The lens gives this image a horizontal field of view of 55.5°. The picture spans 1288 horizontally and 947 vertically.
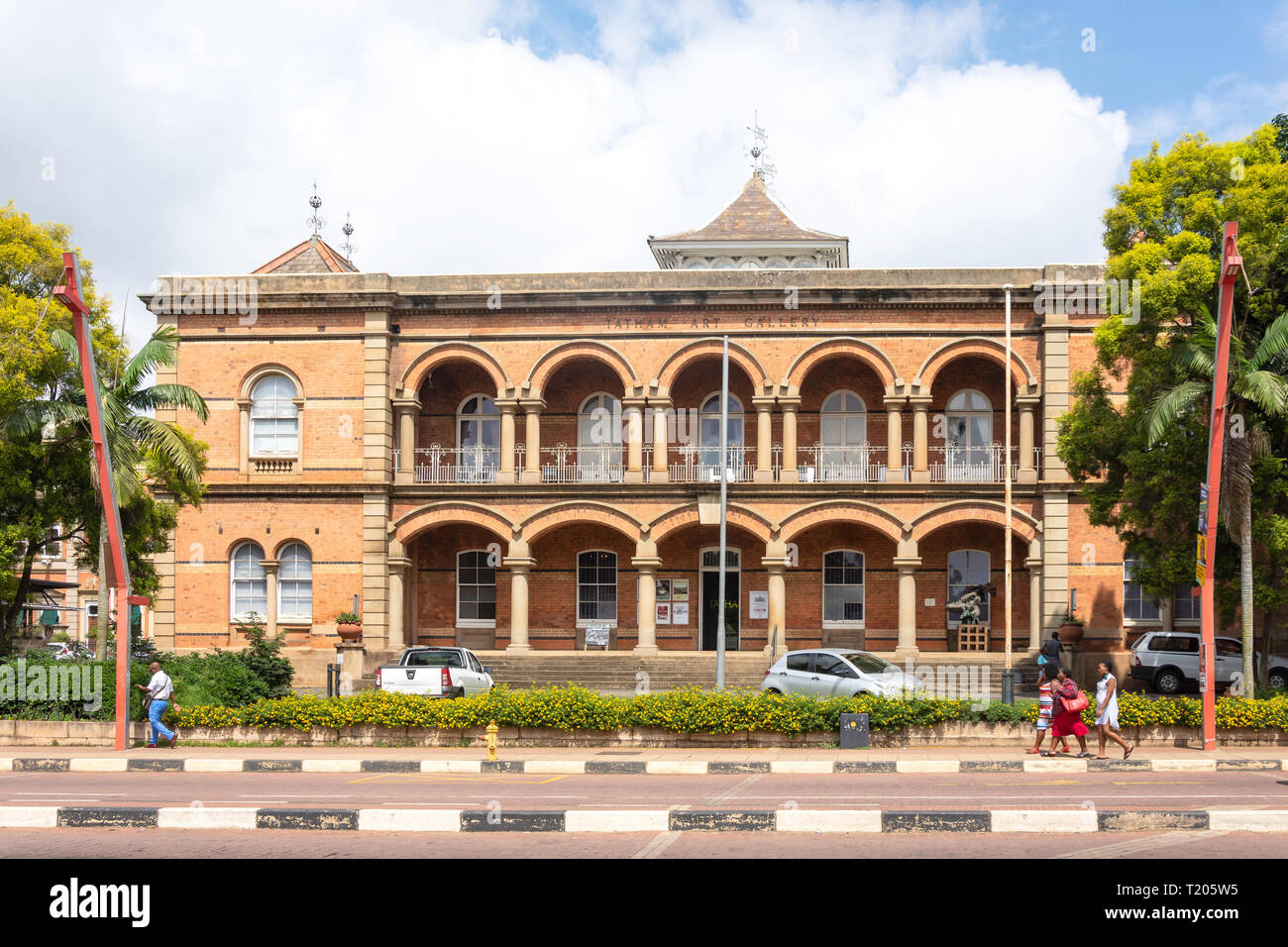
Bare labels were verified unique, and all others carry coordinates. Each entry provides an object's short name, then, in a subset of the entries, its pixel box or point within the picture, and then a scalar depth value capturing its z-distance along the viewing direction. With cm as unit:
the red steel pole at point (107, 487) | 1862
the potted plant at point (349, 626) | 2947
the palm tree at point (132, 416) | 2194
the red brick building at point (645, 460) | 3008
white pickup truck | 2470
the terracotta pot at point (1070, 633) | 2844
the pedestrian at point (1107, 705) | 1809
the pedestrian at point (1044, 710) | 1827
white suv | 2745
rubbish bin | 1895
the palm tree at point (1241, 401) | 2025
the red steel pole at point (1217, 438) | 1844
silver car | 2167
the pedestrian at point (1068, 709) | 1788
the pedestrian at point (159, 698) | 1981
